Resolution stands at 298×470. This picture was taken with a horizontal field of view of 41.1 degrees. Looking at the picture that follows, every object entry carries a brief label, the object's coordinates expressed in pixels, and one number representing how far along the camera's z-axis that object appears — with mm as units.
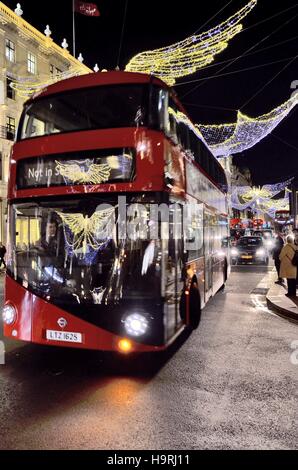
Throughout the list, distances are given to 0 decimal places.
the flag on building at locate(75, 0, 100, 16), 17703
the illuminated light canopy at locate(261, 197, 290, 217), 50638
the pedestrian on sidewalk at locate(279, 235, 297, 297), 11086
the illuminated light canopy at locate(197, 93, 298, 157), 13521
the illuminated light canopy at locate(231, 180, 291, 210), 46106
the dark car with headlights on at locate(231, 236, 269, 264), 24047
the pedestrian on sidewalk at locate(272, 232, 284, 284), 15117
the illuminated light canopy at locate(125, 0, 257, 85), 11205
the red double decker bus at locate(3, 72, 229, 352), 5156
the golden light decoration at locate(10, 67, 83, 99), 29016
